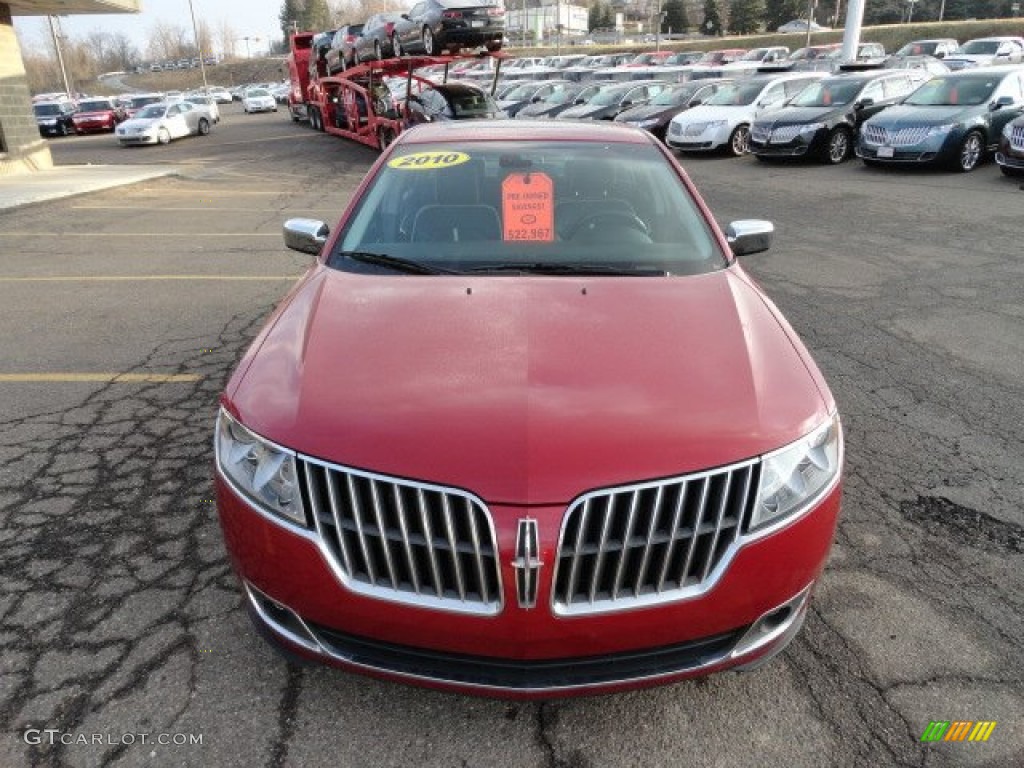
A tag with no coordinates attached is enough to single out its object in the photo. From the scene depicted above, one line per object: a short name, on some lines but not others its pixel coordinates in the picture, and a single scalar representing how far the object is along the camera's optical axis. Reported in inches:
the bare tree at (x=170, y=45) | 5753.0
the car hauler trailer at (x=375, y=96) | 717.9
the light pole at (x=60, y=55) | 2060.0
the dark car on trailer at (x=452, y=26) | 656.4
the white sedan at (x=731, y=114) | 638.5
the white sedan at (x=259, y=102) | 1802.4
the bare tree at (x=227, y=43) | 5610.2
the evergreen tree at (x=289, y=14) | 4758.6
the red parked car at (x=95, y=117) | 1242.6
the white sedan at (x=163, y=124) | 981.2
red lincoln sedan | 73.4
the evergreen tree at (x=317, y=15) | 4562.0
